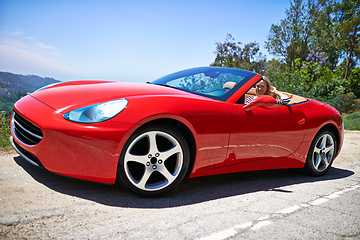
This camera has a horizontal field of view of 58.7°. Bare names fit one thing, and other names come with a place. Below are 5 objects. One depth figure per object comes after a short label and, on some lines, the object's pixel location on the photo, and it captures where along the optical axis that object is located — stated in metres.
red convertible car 2.64
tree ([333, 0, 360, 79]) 22.34
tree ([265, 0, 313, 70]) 23.20
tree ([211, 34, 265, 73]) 25.00
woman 3.97
